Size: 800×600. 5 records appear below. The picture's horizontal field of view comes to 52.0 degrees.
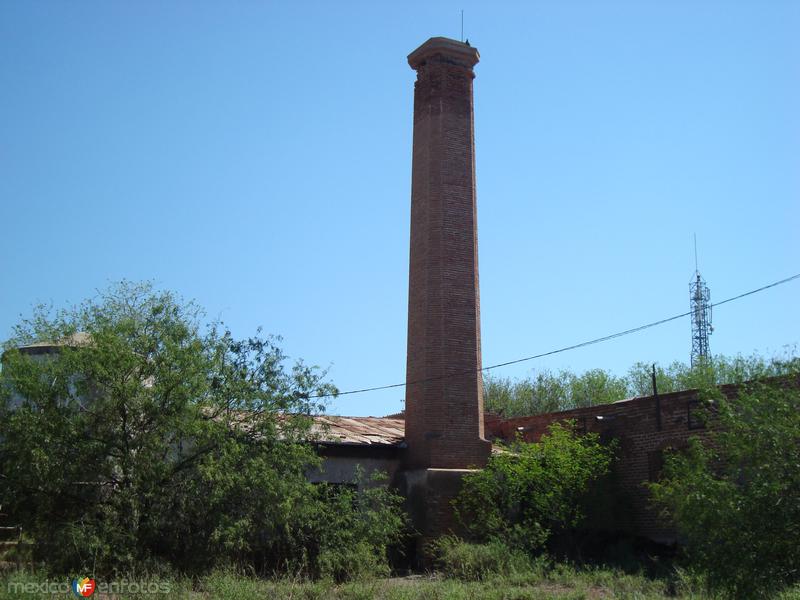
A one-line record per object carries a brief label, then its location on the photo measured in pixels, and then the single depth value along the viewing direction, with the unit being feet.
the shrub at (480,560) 54.80
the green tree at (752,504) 33.53
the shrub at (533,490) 60.34
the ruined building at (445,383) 61.98
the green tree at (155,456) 45.83
